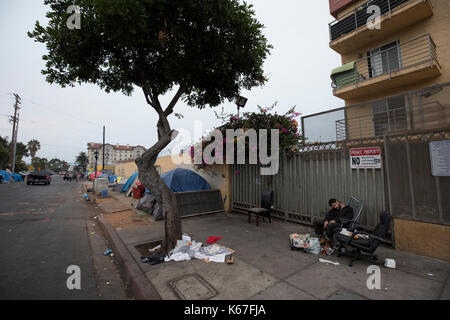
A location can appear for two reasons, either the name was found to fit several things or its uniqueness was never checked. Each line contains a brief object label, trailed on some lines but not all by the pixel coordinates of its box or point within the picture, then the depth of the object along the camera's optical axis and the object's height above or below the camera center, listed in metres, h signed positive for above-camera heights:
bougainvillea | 6.30 +1.68
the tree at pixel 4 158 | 36.57 +3.44
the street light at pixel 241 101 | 6.41 +2.46
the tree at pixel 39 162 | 87.94 +6.47
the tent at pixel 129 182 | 14.36 -0.60
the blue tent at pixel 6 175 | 24.24 +0.07
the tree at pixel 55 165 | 124.29 +6.77
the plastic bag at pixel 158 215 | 7.05 -1.49
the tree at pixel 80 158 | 78.22 +7.30
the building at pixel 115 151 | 96.39 +13.18
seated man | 4.17 -1.05
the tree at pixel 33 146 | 69.31 +10.67
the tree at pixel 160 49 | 3.94 +2.98
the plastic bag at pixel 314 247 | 4.02 -1.54
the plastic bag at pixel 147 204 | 8.23 -1.29
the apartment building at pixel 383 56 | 4.75 +5.63
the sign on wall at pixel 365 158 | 4.41 +0.36
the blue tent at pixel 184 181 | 8.53 -0.30
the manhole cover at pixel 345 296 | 2.55 -1.65
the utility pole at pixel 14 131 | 30.62 +7.10
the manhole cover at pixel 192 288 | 2.66 -1.68
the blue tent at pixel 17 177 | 28.24 -0.23
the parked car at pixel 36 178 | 22.38 -0.30
